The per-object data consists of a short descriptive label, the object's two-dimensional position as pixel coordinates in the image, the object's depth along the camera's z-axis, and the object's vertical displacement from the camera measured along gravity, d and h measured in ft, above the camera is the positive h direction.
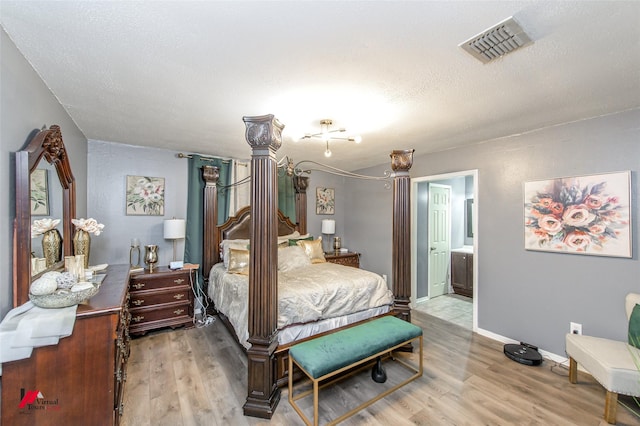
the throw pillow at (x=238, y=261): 10.69 -1.99
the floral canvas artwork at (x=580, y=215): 7.66 -0.03
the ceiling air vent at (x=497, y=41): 4.24 +3.03
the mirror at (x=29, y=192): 4.60 +0.46
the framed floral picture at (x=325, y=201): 17.22 +0.89
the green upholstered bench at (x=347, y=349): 6.07 -3.45
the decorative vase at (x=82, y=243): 7.59 -0.86
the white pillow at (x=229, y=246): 11.68 -1.49
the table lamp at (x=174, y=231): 11.35 -0.75
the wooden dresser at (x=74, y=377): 4.28 -2.86
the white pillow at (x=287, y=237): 14.07 -1.30
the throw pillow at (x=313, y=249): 12.96 -1.80
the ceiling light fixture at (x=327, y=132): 8.56 +2.95
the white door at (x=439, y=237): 15.52 -1.45
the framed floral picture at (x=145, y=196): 11.48 +0.81
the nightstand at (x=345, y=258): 15.19 -2.66
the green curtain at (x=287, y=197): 15.31 +1.01
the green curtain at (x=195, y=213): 12.55 +0.04
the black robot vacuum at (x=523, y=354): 8.58 -4.76
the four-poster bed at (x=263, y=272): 6.40 -1.46
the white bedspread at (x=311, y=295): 7.70 -2.69
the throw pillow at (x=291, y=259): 11.58 -2.05
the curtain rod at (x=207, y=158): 12.30 +2.78
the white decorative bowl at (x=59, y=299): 4.67 -1.56
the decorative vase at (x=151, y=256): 11.07 -1.80
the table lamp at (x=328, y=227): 16.60 -0.84
